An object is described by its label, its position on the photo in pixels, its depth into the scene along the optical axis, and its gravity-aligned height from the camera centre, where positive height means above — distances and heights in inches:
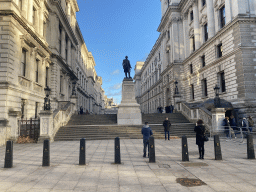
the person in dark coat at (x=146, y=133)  323.0 -33.9
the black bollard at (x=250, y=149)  291.1 -57.0
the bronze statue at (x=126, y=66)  813.2 +203.7
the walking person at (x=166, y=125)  545.7 -34.8
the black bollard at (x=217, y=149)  287.8 -56.2
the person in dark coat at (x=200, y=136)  295.4 -36.6
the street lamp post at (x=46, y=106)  570.3 +25.6
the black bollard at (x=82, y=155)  263.6 -57.1
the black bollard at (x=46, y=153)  261.1 -53.8
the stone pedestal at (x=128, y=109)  756.6 +18.3
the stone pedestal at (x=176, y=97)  1038.2 +84.7
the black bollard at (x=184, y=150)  279.0 -55.8
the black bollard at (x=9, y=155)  254.5 -54.4
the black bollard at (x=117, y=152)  270.8 -55.5
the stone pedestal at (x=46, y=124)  534.9 -26.7
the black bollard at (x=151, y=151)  276.0 -55.4
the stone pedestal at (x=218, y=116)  591.9 -12.0
